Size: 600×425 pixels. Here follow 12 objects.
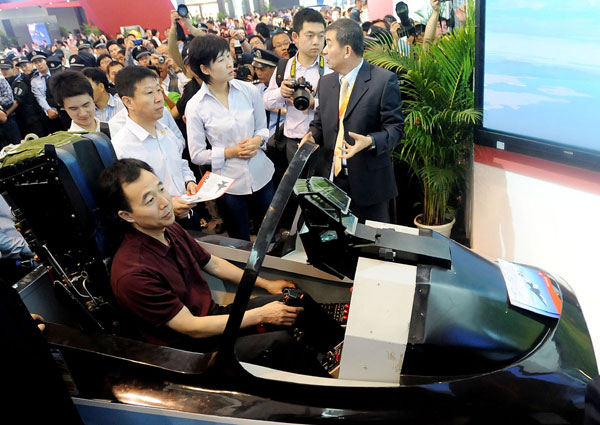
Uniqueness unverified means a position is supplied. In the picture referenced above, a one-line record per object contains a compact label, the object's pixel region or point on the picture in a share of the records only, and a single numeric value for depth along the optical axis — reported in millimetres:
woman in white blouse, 2598
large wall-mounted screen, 2115
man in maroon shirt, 1628
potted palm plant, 2961
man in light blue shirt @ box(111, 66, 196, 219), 2342
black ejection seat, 1590
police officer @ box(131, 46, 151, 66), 5582
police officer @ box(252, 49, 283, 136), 3938
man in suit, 2469
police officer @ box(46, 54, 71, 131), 7949
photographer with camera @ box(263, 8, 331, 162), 2990
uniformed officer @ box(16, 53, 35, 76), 7613
